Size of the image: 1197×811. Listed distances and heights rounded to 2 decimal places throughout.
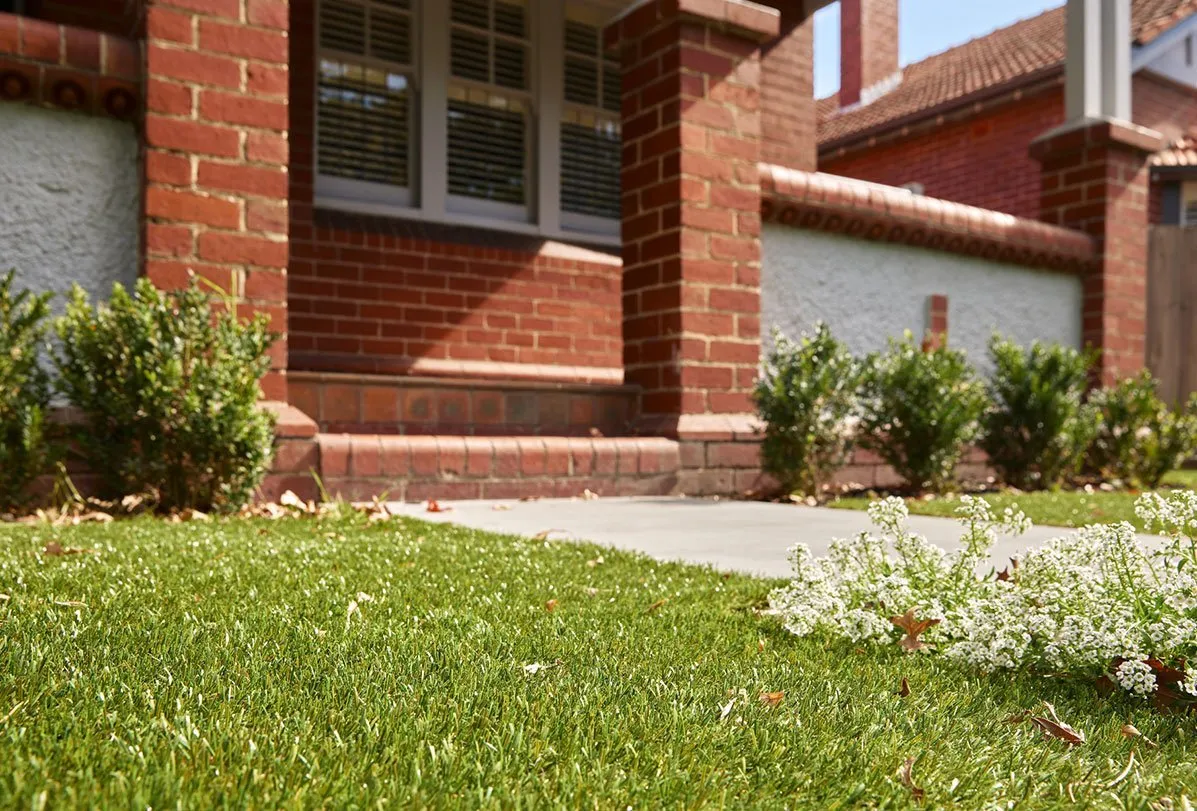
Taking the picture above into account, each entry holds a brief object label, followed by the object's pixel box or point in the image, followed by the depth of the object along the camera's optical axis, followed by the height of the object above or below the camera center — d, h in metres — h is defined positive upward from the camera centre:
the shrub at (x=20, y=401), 4.37 -0.04
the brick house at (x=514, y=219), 4.96 +1.20
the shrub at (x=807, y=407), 5.98 -0.05
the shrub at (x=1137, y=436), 7.61 -0.26
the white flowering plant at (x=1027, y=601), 2.02 -0.45
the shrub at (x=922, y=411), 6.34 -0.08
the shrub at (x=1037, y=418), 7.11 -0.12
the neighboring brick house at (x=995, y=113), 15.52 +4.56
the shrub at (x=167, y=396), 4.45 -0.01
